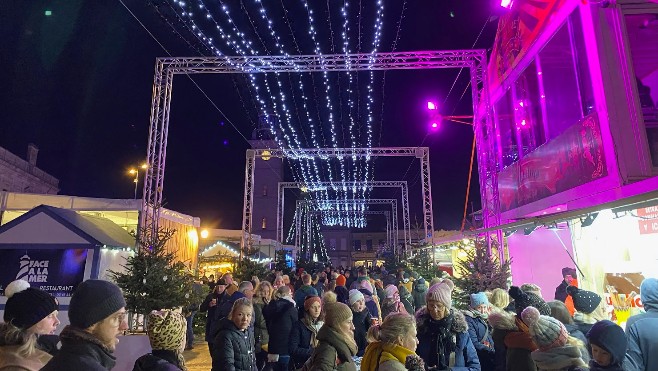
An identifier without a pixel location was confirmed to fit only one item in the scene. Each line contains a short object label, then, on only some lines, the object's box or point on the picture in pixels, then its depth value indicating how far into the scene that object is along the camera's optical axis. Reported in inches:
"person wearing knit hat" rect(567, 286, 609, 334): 154.9
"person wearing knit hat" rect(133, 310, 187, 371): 96.5
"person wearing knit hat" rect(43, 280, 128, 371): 66.1
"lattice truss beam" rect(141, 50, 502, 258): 438.6
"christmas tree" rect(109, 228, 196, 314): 342.3
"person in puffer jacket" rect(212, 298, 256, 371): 144.8
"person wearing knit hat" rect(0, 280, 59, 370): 87.0
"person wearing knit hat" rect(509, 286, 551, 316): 149.7
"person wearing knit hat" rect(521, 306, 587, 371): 101.6
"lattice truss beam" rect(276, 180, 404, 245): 1079.6
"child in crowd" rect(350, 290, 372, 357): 210.4
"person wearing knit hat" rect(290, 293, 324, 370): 189.3
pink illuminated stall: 258.8
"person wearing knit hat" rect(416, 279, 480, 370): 134.4
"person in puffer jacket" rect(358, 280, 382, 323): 262.7
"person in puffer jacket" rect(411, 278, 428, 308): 347.6
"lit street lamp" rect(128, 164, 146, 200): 1095.2
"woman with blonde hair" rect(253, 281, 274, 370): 231.8
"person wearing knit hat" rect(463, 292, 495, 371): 175.2
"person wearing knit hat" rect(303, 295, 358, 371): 119.0
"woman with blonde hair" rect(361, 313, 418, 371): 101.0
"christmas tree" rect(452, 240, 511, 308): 331.6
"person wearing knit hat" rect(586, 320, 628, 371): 98.0
